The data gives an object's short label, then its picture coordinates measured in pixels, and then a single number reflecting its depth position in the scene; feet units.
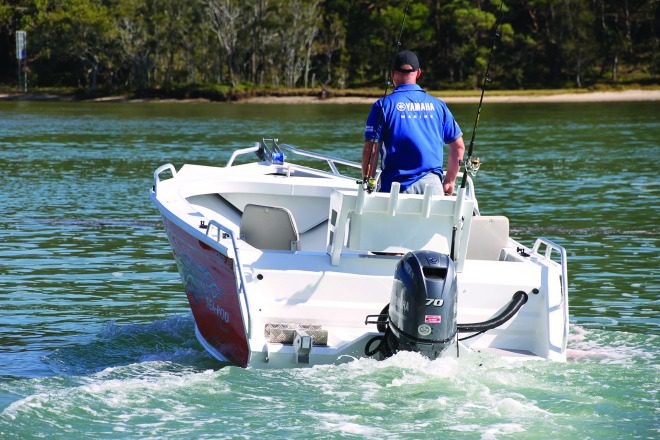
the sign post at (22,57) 543.80
